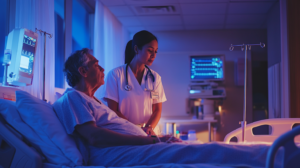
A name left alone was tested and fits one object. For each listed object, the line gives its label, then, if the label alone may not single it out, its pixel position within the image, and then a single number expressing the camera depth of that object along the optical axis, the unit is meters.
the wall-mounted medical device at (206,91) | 5.07
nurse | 2.17
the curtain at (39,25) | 2.47
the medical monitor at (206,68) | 5.19
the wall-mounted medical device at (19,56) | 2.02
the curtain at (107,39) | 4.18
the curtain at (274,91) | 3.94
